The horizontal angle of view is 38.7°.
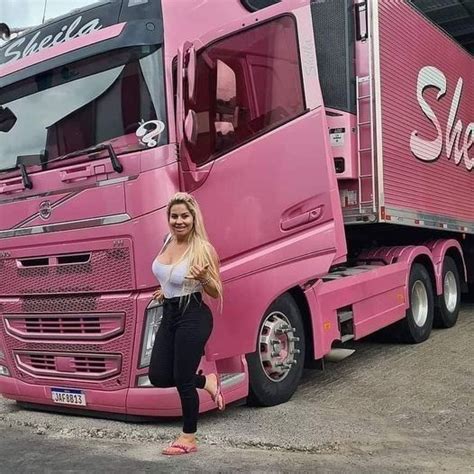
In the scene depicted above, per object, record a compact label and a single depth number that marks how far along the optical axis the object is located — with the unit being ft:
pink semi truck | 16.71
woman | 14.39
